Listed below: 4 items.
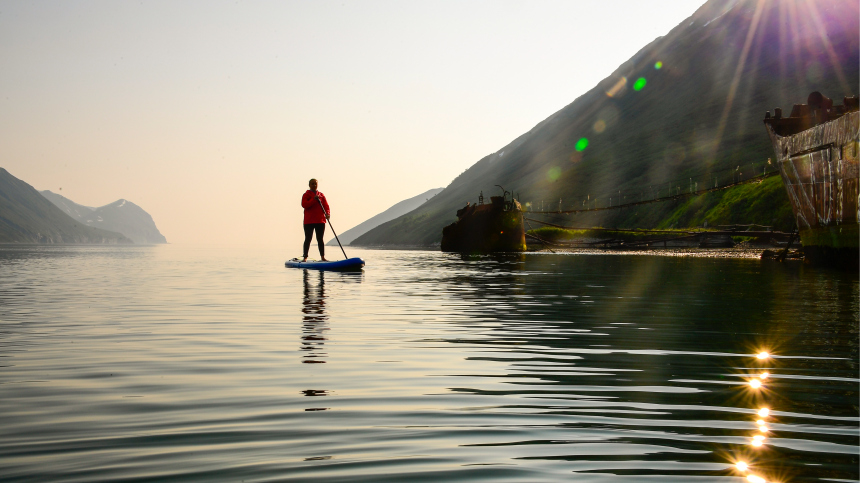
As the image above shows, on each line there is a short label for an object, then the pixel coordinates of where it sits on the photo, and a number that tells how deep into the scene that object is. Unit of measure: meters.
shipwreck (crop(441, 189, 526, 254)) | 89.00
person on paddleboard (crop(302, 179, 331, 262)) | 33.97
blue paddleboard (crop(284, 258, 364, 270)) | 35.91
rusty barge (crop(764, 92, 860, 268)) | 30.52
